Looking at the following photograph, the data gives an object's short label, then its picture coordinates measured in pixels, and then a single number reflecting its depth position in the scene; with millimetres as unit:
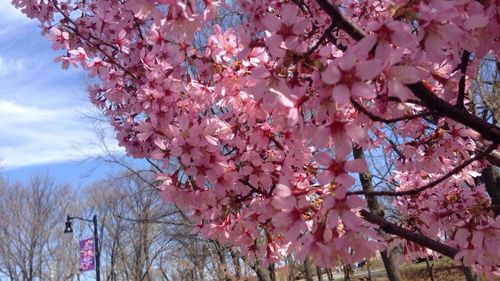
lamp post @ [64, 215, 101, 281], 18219
